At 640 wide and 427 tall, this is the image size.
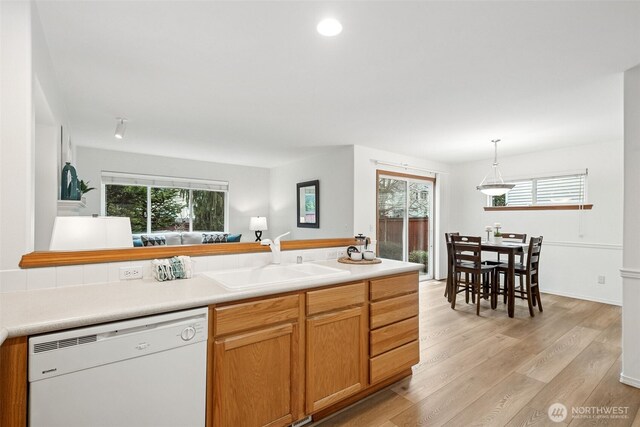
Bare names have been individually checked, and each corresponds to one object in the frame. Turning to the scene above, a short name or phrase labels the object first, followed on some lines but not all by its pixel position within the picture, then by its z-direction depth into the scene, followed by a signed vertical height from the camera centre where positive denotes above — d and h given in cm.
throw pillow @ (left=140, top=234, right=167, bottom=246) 464 -38
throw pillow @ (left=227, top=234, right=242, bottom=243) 500 -37
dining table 368 -56
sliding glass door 502 -2
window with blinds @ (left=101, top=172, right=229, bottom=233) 511 +25
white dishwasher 108 -62
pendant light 392 +39
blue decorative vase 236 +23
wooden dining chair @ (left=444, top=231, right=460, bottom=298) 420 -67
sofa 478 -37
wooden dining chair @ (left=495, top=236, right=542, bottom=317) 367 -68
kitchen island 117 -60
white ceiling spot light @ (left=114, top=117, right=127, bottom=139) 340 +102
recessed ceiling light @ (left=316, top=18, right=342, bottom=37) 167 +106
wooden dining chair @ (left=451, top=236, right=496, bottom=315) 382 -65
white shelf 227 +7
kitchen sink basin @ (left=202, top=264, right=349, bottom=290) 187 -38
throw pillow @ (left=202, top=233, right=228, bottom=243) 523 -38
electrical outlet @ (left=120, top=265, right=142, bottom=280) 172 -32
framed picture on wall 512 +22
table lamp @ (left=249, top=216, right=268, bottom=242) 594 -14
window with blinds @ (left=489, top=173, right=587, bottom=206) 446 +41
